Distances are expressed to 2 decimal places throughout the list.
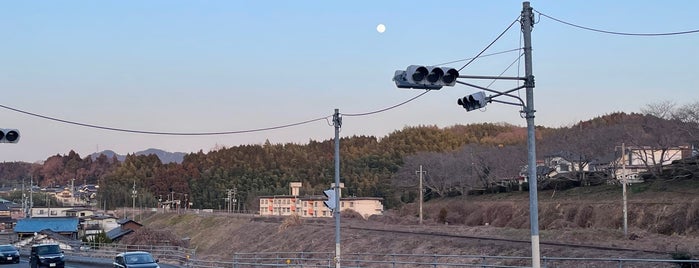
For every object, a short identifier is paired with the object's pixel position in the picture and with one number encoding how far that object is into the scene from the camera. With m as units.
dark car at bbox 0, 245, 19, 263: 41.97
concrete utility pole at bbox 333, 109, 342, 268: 24.36
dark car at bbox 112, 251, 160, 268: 28.08
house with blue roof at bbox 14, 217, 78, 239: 79.06
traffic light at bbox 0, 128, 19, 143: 21.27
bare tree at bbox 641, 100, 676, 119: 66.06
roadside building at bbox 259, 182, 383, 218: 105.50
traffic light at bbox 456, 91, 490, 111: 14.34
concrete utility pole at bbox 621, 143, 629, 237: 42.47
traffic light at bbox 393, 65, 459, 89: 13.25
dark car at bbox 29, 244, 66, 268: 35.22
